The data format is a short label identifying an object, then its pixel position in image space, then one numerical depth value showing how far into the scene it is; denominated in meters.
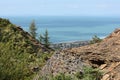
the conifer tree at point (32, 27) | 47.56
